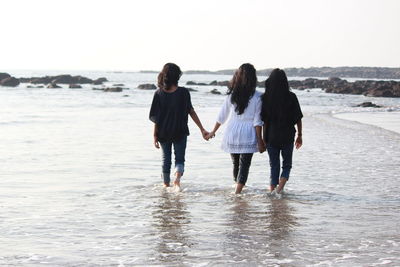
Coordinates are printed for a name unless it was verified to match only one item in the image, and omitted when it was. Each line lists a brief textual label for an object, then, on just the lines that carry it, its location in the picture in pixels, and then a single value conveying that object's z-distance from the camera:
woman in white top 8.12
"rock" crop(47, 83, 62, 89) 63.91
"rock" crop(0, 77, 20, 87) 66.38
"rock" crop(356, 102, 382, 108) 36.56
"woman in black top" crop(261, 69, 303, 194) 8.16
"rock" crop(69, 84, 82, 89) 64.88
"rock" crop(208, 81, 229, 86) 91.40
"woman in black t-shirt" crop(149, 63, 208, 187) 8.32
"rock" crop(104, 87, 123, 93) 56.72
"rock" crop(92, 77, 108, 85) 81.97
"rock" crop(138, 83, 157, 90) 67.08
